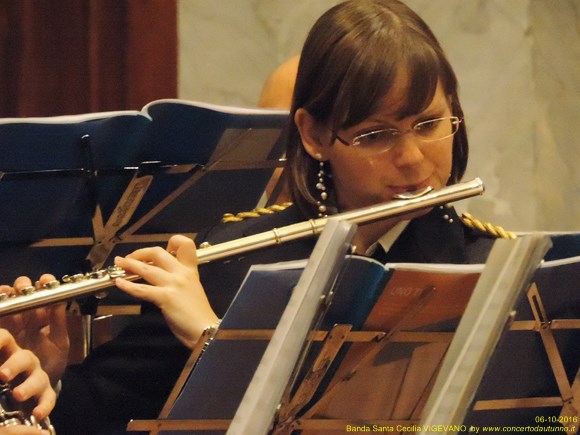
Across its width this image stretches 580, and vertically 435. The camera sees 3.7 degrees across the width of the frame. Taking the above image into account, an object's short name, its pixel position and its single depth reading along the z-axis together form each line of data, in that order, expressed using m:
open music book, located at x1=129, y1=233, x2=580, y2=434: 8.01
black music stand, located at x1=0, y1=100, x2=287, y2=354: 8.24
